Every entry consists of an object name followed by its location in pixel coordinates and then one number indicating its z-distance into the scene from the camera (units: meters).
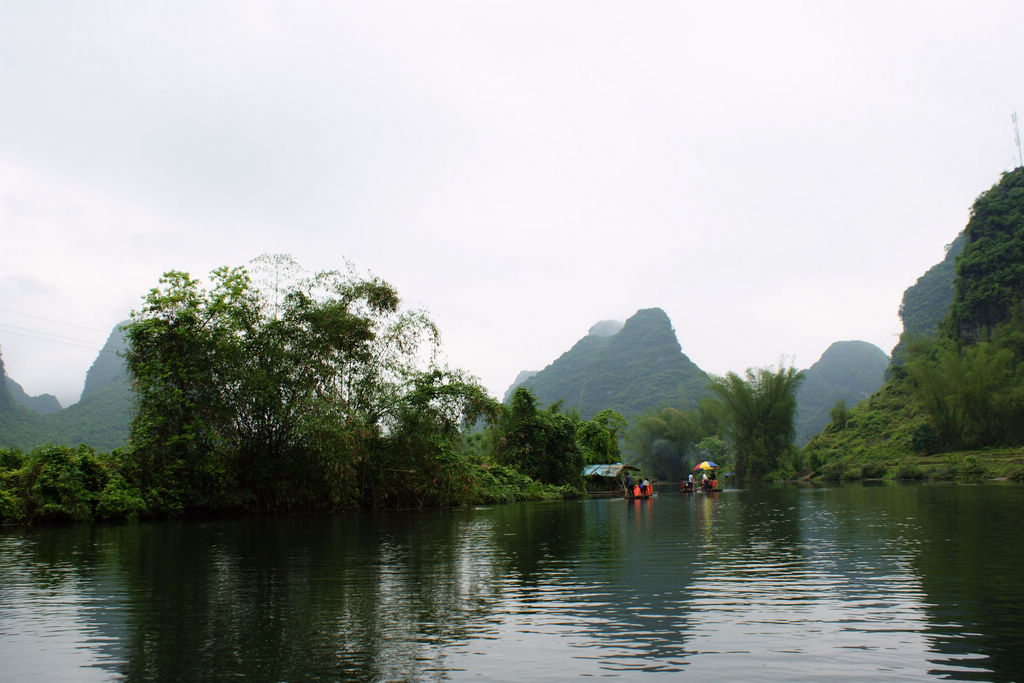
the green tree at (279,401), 25.78
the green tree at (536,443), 42.25
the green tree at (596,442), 51.09
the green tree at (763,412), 65.00
